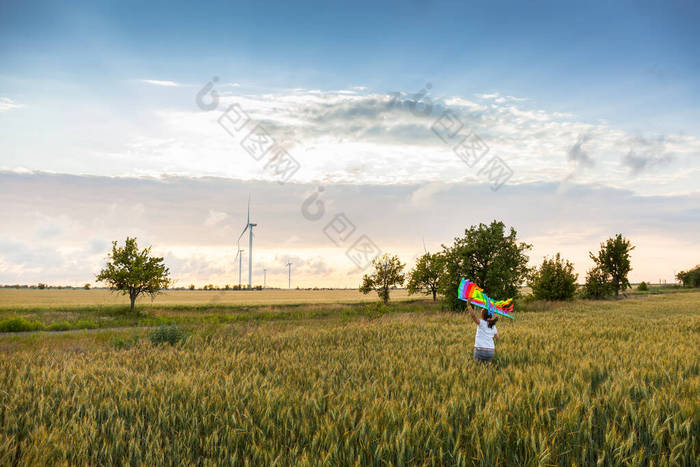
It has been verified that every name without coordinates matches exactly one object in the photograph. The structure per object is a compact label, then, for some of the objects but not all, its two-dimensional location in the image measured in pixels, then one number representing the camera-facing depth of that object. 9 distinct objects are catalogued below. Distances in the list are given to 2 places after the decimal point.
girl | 10.51
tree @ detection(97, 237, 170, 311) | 44.19
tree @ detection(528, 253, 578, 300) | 50.69
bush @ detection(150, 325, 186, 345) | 17.15
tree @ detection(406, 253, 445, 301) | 63.28
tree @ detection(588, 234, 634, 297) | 61.50
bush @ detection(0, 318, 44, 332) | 29.48
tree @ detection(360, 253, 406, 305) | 59.69
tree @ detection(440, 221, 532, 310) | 37.75
